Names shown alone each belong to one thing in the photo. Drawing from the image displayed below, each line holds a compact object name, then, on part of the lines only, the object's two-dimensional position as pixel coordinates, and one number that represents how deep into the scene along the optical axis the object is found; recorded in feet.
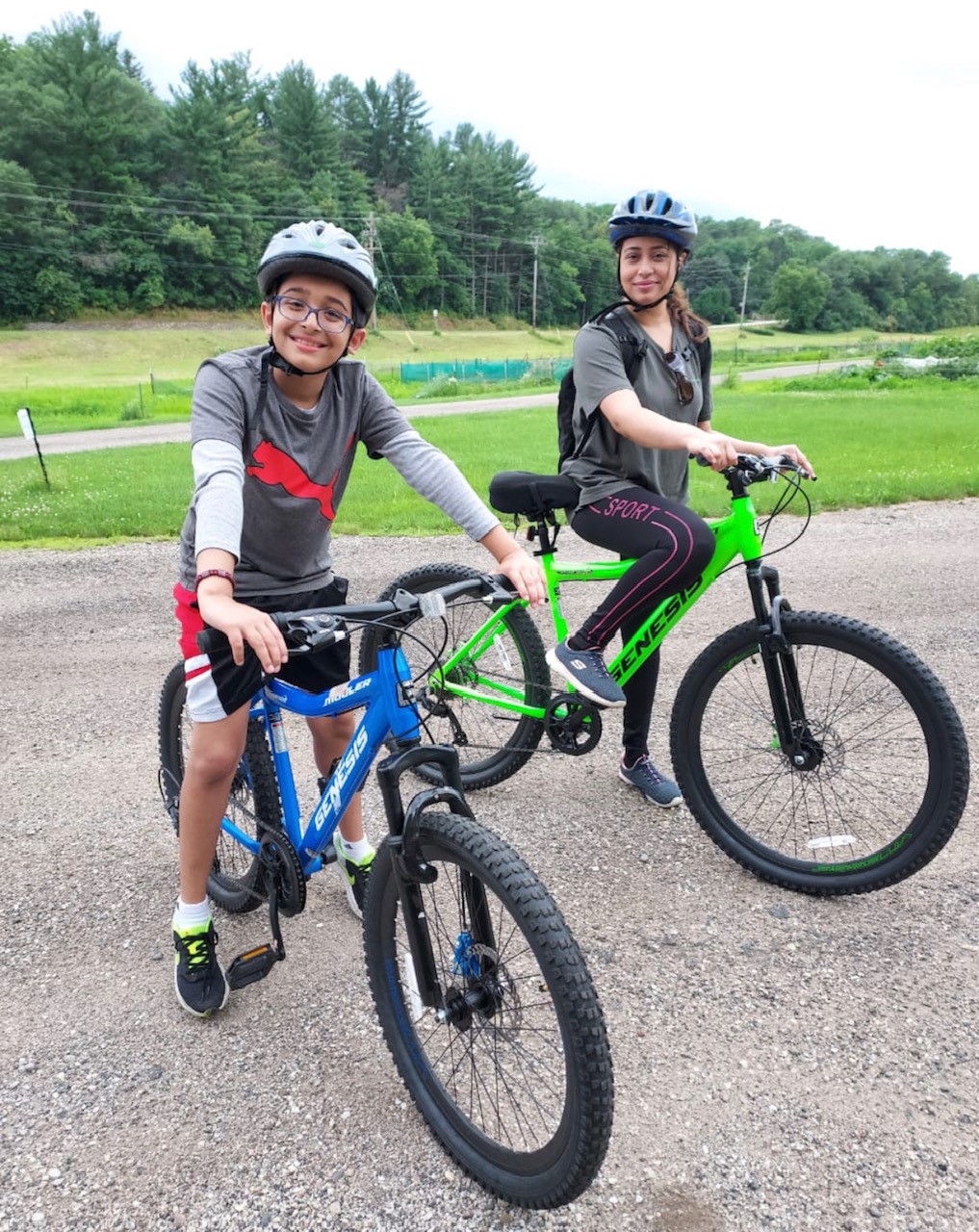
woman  10.62
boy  7.60
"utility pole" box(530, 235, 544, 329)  283.38
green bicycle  10.12
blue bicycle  6.10
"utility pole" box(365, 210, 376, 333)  197.16
